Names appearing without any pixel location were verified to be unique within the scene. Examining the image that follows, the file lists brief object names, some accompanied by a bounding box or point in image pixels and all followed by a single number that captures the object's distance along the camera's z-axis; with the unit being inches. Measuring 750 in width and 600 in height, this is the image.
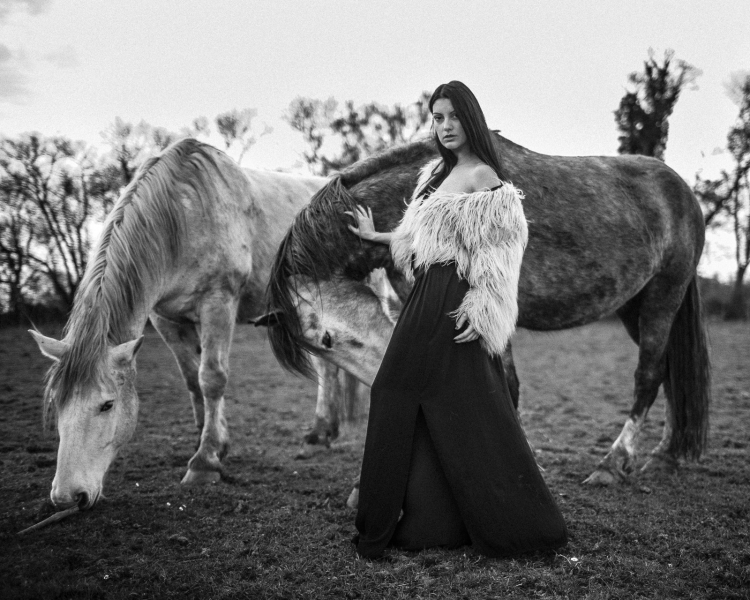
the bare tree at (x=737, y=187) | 819.4
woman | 99.0
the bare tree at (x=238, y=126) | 524.7
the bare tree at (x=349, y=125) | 690.2
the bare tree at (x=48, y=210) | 460.4
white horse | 115.6
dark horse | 129.0
